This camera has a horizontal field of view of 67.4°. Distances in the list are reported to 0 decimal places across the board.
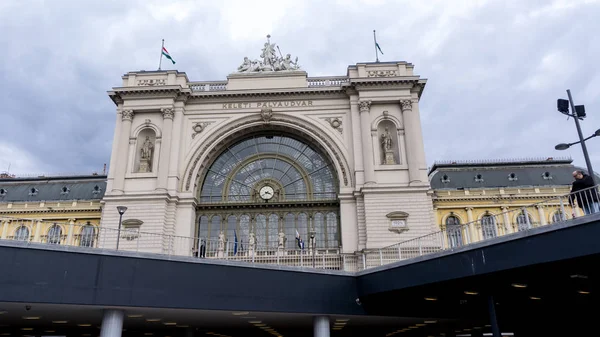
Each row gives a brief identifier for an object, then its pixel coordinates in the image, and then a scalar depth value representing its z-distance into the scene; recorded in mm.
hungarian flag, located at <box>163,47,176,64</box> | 44550
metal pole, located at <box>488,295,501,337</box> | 18625
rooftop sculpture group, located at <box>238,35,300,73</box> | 44562
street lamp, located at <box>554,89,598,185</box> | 18859
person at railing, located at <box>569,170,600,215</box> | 15016
